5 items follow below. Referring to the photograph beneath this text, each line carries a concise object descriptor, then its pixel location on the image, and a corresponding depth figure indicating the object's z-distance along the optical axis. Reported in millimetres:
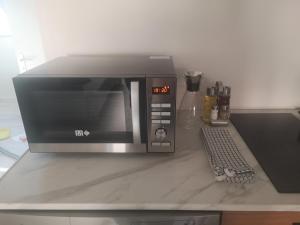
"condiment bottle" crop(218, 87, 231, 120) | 1128
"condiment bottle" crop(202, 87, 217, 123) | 1139
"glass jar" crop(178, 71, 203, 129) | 1112
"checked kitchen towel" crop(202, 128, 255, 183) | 775
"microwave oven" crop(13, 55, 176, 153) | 798
